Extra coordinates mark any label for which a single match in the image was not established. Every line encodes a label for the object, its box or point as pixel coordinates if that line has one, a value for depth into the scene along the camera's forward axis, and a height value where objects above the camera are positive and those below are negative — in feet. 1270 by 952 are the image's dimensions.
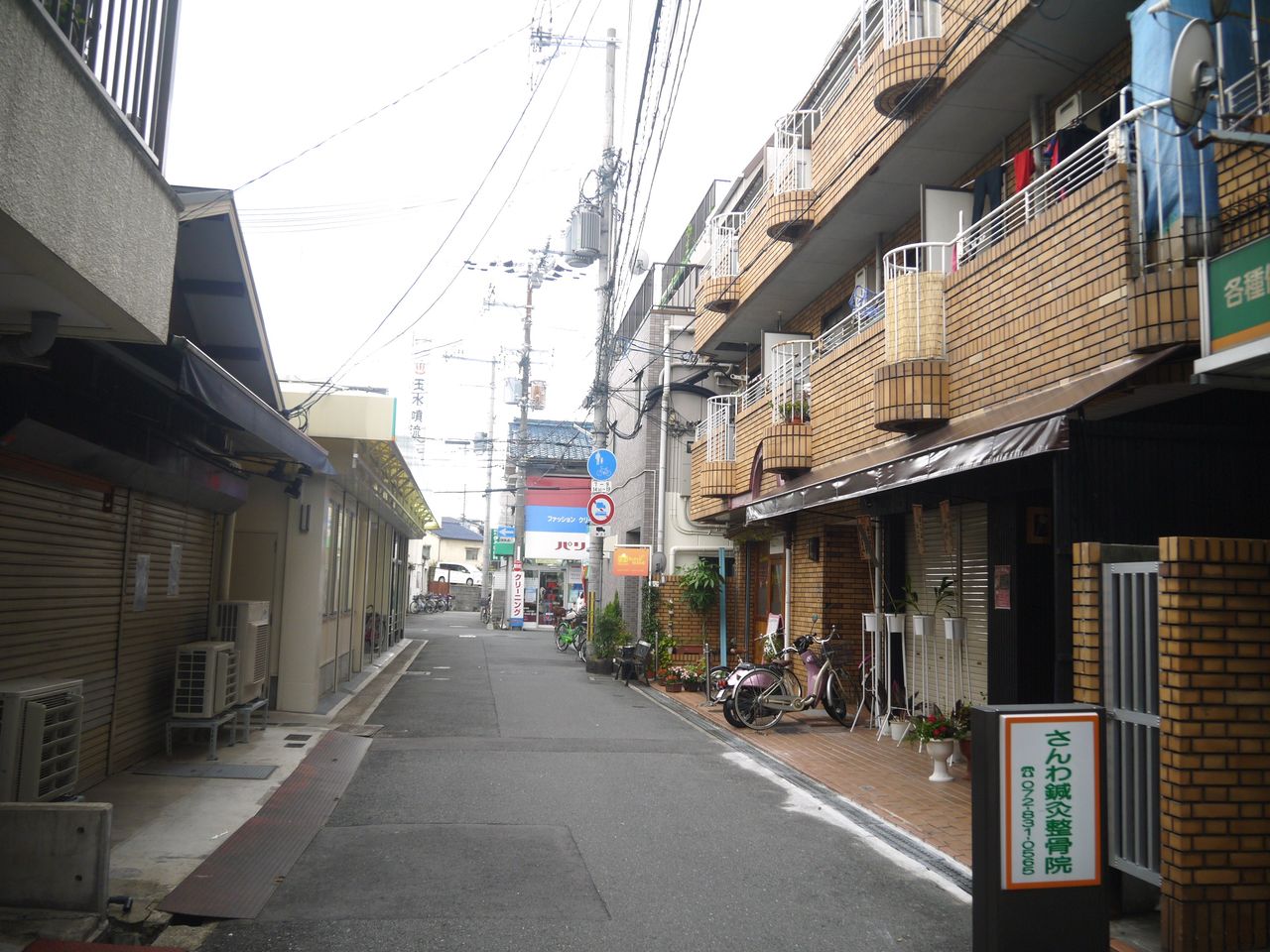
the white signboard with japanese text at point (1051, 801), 15.15 -3.30
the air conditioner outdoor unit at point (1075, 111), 28.22 +13.76
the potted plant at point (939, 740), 30.48 -4.73
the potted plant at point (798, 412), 43.93 +7.54
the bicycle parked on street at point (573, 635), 81.80 -5.10
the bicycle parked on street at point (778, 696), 41.37 -4.76
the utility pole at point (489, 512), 136.56 +8.50
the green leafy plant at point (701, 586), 62.75 -0.43
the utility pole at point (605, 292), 58.54 +18.58
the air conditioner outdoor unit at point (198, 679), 30.40 -3.44
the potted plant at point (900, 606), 37.65 -0.87
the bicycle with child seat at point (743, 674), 41.57 -4.06
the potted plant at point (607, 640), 69.15 -4.31
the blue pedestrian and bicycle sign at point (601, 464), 67.21 +7.60
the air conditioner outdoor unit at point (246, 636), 33.83 -2.32
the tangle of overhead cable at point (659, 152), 29.95 +15.16
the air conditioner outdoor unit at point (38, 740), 18.29 -3.34
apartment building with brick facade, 16.16 +5.34
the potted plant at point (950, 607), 34.60 -0.80
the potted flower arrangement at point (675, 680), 58.08 -5.89
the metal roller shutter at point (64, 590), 21.35 -0.63
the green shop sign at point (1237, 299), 16.21 +4.92
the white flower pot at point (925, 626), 36.47 -1.52
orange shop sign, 64.75 +1.07
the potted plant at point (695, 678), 57.62 -5.69
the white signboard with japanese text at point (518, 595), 124.36 -2.59
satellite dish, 16.25 +8.46
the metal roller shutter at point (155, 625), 28.17 -1.81
